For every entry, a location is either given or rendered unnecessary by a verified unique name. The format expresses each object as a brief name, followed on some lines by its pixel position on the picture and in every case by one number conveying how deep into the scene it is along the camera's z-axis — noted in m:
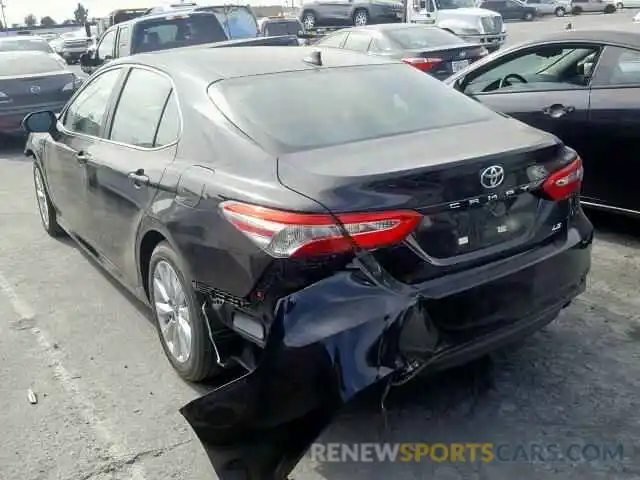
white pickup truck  20.01
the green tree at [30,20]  86.94
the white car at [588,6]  40.78
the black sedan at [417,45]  10.70
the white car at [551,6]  39.88
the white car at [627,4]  40.66
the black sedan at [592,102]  4.95
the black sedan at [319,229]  2.63
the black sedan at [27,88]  10.79
